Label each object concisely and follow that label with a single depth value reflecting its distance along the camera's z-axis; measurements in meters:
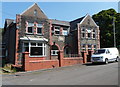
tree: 40.25
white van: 19.50
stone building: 19.86
